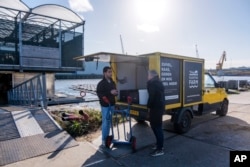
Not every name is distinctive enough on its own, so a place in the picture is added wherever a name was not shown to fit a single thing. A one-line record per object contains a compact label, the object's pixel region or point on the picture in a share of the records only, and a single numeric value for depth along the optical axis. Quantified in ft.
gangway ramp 13.35
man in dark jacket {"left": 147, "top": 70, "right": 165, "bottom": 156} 13.58
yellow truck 16.72
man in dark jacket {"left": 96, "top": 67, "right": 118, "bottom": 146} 14.85
